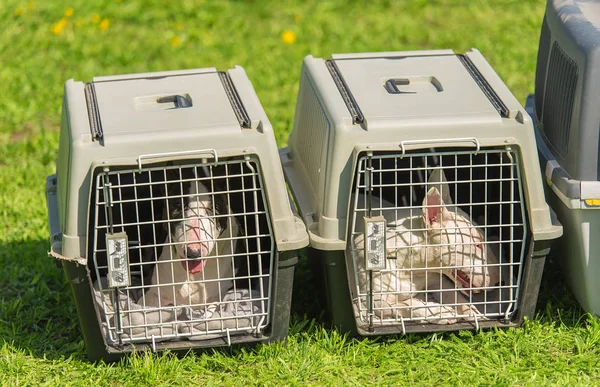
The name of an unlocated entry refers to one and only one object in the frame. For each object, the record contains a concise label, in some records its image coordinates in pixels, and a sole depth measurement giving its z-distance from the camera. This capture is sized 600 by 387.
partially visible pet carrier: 5.27
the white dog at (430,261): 5.54
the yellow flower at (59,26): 11.07
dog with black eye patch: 5.37
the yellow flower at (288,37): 10.84
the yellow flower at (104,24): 11.16
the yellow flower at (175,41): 10.84
